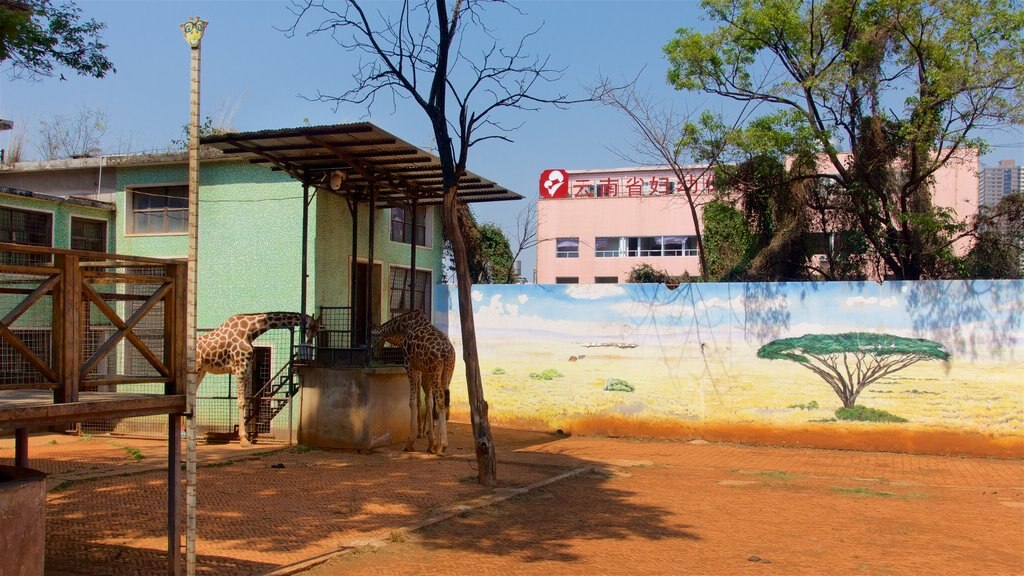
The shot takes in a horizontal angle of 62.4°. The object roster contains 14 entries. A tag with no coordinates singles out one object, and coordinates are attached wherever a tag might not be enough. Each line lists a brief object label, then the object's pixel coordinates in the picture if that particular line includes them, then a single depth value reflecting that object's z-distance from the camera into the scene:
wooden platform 5.68
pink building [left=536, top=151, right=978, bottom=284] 43.00
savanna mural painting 15.82
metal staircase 16.61
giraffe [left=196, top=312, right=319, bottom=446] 16.12
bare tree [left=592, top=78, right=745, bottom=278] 20.38
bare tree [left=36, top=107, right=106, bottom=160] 24.98
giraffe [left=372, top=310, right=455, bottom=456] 15.39
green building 16.55
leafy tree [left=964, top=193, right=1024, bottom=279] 18.66
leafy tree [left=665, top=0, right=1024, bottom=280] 16.52
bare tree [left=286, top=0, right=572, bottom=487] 11.99
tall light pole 6.32
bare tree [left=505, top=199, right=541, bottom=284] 28.78
